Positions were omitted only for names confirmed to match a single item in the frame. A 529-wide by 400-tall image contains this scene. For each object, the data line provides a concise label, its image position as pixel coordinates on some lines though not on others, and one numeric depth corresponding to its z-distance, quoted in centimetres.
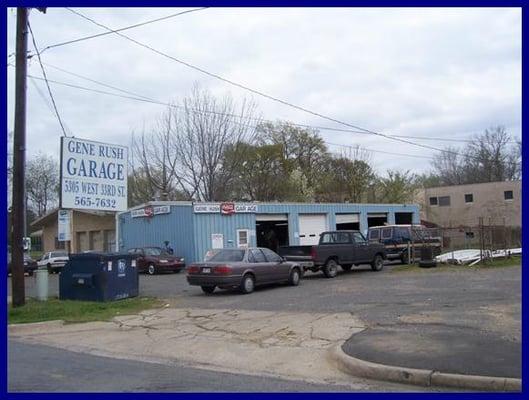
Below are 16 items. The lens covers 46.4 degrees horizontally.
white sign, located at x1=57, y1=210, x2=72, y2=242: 2543
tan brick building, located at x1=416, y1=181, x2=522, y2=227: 6066
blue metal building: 3344
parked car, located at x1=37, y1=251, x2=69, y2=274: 3781
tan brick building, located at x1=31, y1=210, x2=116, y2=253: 4378
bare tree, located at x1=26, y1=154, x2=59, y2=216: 7600
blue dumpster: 1728
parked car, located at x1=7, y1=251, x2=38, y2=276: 3667
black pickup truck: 2277
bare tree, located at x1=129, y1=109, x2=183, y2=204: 4653
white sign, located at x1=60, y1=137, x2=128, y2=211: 1798
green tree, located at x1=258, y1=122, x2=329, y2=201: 6044
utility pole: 1562
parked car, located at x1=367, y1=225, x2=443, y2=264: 3022
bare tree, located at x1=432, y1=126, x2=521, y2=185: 6988
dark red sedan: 3139
